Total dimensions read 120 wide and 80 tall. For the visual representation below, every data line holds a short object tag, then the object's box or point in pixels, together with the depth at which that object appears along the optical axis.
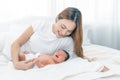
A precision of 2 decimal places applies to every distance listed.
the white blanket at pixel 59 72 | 1.38
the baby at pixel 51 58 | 1.63
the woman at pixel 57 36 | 1.77
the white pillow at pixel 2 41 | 1.99
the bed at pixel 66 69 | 1.39
